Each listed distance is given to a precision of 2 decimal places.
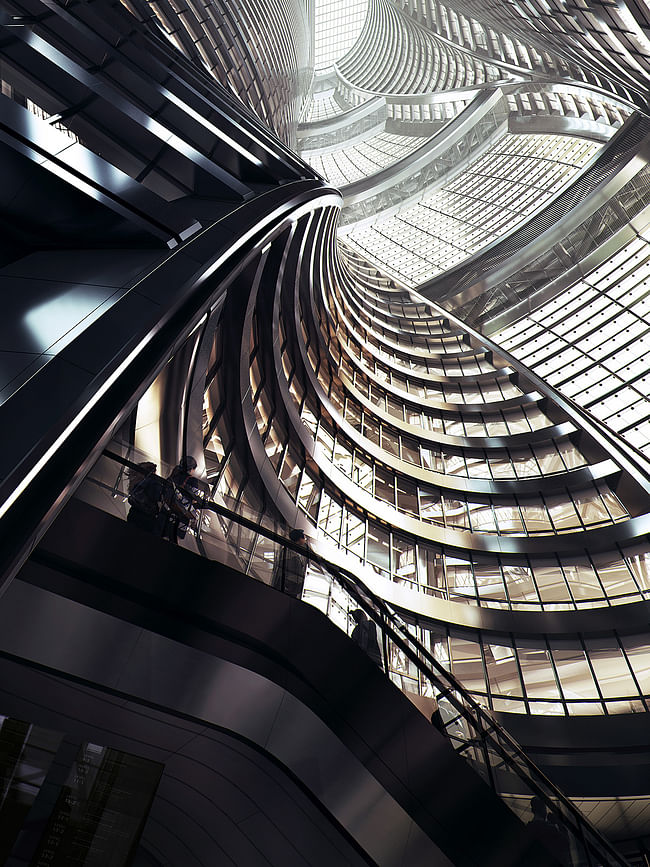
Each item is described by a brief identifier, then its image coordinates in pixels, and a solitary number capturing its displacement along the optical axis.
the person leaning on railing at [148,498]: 5.91
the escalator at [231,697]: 5.41
